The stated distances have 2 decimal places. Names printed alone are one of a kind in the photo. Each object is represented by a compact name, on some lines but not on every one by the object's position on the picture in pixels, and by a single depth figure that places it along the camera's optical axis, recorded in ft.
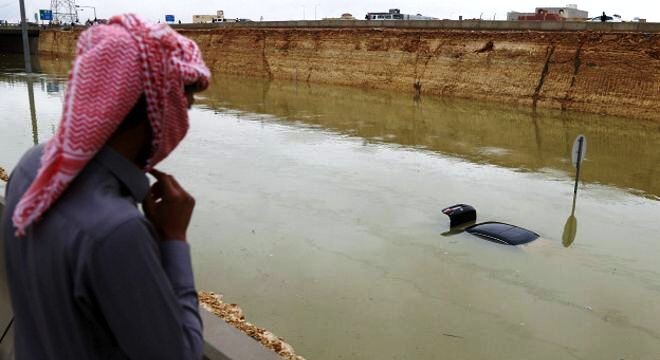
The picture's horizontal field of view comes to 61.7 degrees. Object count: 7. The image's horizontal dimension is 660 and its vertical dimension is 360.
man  3.63
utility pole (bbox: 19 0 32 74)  85.36
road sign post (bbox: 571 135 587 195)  30.14
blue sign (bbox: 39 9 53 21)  278.87
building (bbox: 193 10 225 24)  274.16
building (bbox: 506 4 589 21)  120.67
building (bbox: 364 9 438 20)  153.91
